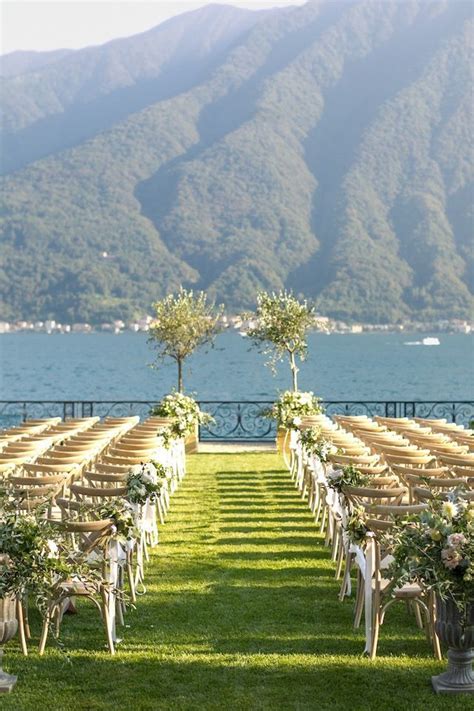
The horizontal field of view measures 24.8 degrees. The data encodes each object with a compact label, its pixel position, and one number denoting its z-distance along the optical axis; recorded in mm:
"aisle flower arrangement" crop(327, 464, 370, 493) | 8695
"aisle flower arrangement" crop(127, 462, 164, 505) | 8789
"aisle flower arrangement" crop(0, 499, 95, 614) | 6383
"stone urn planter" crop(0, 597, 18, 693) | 6496
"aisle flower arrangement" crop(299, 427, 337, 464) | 10836
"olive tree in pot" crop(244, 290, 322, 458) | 20734
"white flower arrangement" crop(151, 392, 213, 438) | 17145
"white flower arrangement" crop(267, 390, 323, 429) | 18172
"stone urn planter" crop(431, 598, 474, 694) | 6328
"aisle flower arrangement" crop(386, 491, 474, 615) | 6188
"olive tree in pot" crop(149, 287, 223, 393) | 21922
